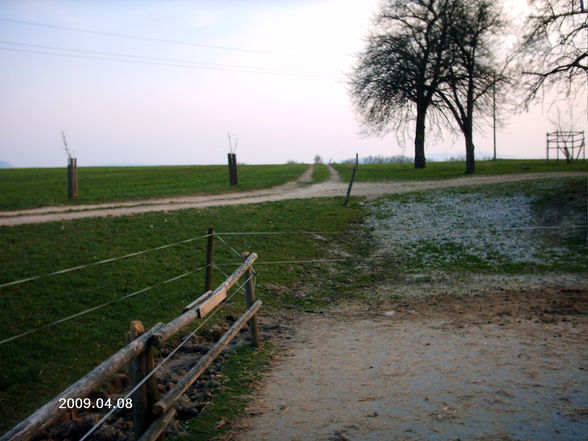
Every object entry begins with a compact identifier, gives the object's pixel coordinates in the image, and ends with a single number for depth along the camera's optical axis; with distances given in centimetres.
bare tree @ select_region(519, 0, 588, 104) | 2222
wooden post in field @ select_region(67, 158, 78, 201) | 2241
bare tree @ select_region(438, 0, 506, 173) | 3494
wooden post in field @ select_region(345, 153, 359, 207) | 2289
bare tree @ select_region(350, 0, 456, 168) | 3816
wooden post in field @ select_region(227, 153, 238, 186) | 3008
